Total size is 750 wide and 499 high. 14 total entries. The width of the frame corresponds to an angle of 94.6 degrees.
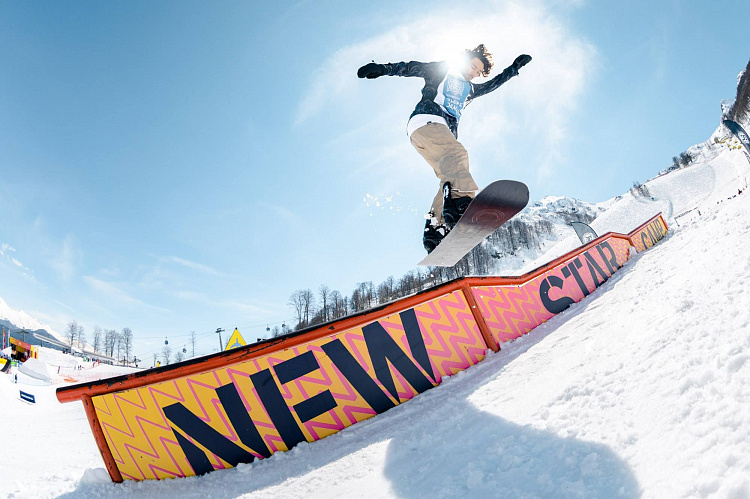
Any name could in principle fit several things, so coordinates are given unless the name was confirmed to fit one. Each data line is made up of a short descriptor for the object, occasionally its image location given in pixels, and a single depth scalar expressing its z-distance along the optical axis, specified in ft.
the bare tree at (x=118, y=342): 269.23
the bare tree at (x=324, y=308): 188.57
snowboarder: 12.17
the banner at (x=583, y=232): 42.98
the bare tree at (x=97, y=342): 275.00
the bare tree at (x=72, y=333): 276.82
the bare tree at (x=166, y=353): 267.22
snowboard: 11.04
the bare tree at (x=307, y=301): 202.80
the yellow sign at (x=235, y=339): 51.21
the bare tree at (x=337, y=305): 190.53
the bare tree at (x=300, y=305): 204.03
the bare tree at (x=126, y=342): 270.05
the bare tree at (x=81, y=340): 281.13
